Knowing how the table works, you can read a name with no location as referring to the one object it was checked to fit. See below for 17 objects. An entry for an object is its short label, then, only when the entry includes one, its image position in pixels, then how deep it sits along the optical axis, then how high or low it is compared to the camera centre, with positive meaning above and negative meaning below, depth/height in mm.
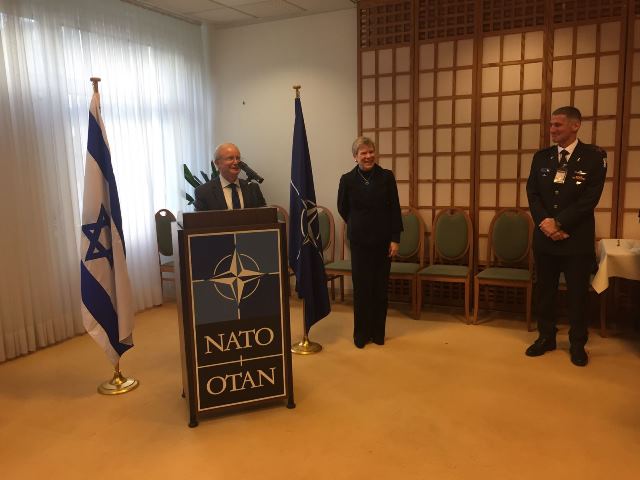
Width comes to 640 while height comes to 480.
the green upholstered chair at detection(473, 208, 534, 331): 4789 -831
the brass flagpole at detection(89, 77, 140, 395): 3658 -1441
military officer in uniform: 3766 -399
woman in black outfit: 4125 -533
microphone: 5832 -118
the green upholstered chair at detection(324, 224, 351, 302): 5289 -1009
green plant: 5828 -142
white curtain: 4223 +241
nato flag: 4090 -539
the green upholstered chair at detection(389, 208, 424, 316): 5352 -813
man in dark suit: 3463 -166
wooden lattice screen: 4676 +568
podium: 3016 -785
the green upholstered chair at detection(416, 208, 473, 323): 5015 -818
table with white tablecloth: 4078 -814
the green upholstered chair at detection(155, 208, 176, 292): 5578 -685
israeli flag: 3504 -567
